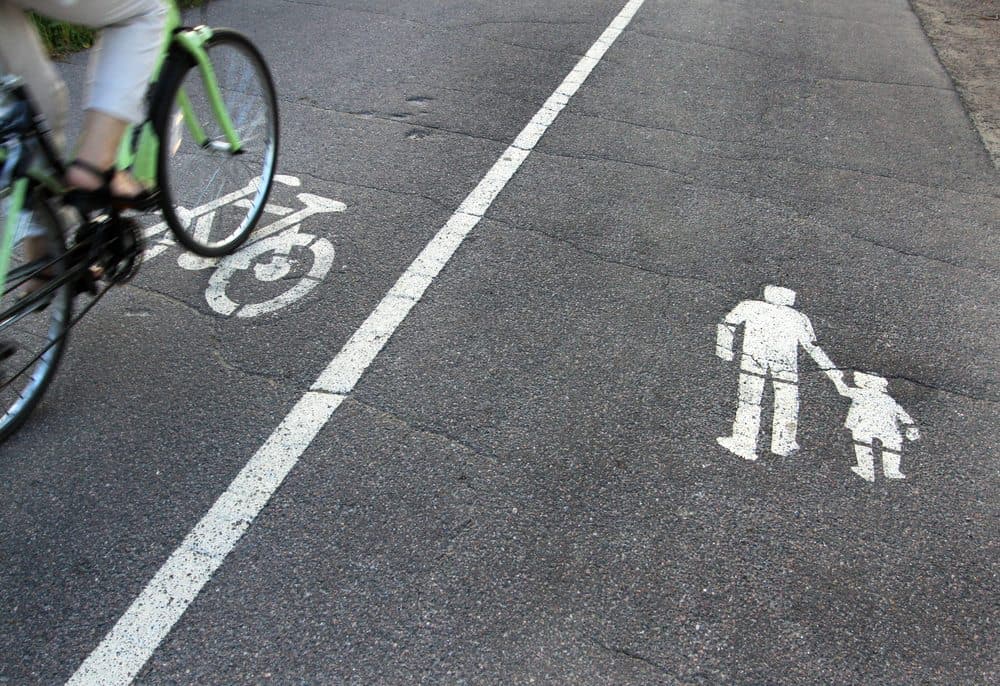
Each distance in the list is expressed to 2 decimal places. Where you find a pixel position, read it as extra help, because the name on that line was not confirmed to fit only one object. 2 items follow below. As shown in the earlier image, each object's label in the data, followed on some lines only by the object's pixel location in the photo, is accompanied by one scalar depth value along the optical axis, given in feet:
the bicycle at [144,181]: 9.96
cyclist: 10.32
